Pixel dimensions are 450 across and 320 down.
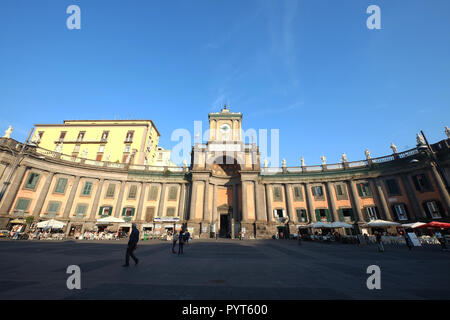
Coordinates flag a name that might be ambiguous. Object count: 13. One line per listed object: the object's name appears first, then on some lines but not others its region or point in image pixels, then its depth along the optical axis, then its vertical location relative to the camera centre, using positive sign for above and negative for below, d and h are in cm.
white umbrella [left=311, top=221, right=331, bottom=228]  2250 +51
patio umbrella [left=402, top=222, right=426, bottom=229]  1872 +52
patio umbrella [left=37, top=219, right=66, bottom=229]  2177 +26
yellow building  4000 +1865
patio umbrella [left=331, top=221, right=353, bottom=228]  2240 +53
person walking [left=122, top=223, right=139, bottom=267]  768 -62
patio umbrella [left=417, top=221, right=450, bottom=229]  1715 +51
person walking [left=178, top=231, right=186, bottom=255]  1207 -82
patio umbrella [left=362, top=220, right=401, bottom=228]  2051 +63
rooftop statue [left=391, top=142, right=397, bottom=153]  2870 +1208
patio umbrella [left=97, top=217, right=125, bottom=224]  2485 +88
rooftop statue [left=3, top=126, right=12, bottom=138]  2428 +1165
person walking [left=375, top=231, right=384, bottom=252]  1440 -112
